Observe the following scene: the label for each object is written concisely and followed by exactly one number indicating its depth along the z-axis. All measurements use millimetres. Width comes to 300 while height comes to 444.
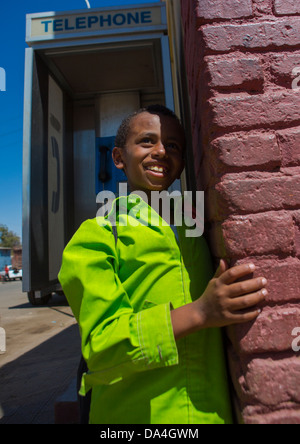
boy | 734
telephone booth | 3324
